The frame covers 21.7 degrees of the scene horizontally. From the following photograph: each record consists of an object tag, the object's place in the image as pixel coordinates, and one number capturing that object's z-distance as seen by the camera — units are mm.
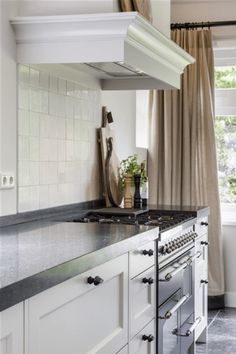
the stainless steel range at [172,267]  2982
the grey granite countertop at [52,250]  1571
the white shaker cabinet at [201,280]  3898
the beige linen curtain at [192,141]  5039
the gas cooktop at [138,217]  3143
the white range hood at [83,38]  2742
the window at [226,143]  5348
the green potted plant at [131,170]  3992
